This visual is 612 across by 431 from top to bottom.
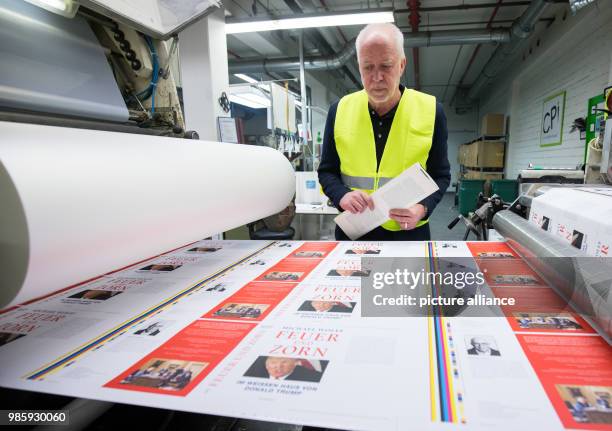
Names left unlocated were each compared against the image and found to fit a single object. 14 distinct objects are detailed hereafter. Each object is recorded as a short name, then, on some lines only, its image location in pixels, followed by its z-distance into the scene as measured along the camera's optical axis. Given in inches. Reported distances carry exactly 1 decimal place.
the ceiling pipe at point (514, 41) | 160.7
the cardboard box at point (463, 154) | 346.8
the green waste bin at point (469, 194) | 212.2
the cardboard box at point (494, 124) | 287.0
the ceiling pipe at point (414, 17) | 174.9
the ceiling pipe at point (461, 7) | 185.9
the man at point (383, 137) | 46.7
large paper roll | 22.7
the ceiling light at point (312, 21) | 145.5
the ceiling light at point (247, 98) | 161.0
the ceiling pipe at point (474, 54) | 189.9
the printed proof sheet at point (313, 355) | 16.7
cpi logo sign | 188.9
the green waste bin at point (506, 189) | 181.0
